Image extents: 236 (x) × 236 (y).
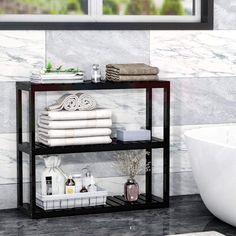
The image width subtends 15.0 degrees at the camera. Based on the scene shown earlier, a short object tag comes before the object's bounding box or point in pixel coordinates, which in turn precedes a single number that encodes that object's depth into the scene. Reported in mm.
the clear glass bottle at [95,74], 6188
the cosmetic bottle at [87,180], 6231
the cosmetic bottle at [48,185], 6075
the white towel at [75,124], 5909
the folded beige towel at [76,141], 5923
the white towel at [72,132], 5909
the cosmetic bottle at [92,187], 6217
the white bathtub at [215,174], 5366
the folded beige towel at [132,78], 6153
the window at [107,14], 6354
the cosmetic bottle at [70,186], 6098
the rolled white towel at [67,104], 6009
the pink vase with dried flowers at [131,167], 6377
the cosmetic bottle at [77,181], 6183
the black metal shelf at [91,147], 5881
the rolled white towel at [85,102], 6061
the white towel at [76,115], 5905
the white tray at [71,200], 6053
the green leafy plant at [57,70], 6070
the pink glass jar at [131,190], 6363
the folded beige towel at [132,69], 6141
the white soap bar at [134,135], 6259
